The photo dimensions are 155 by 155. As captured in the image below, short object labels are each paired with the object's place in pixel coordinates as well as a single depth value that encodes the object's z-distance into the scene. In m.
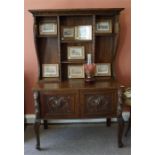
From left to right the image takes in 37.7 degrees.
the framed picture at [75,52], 3.17
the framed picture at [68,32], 3.10
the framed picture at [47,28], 3.06
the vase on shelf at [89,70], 2.88
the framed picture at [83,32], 3.08
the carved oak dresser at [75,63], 2.63
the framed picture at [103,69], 3.21
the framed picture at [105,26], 3.07
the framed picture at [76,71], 3.19
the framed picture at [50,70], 3.19
